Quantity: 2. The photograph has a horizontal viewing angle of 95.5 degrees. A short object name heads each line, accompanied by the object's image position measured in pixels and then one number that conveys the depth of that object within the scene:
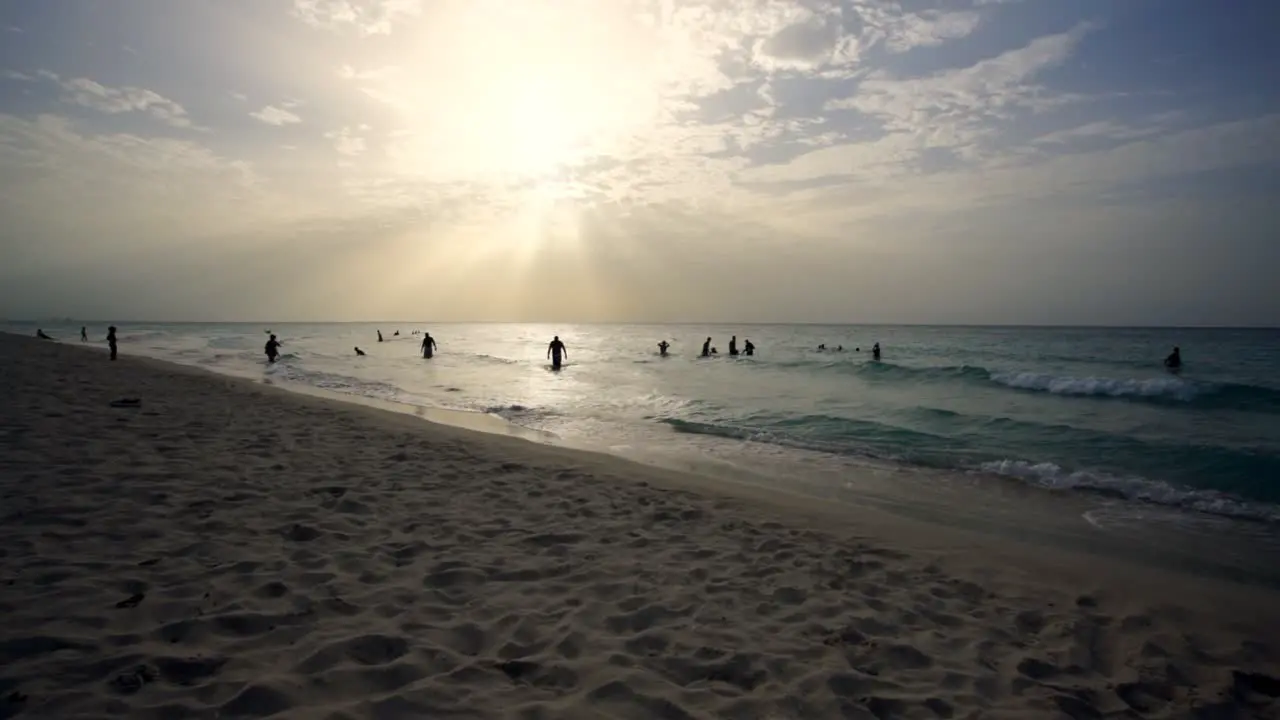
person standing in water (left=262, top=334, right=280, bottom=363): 34.66
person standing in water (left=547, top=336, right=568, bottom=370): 37.35
